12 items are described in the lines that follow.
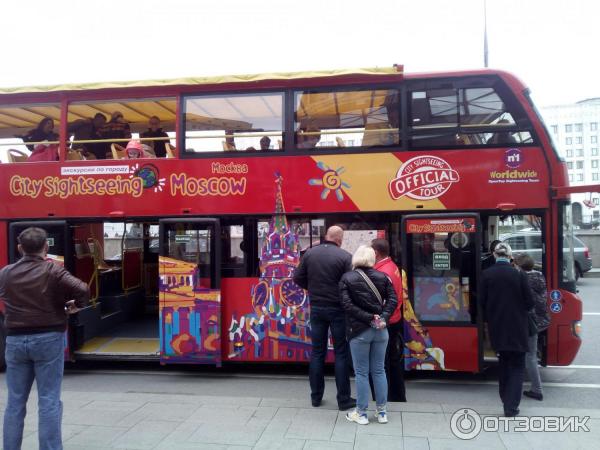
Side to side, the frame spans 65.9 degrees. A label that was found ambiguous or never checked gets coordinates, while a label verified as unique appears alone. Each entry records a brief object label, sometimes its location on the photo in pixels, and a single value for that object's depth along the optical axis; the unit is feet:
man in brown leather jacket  11.74
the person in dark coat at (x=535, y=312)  17.25
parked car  19.47
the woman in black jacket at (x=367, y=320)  14.43
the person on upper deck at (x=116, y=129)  22.44
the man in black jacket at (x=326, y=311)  16.16
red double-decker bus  18.70
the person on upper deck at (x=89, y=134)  21.88
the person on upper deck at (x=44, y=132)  22.55
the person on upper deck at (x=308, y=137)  19.70
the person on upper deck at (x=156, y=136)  21.98
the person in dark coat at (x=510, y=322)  15.51
